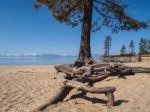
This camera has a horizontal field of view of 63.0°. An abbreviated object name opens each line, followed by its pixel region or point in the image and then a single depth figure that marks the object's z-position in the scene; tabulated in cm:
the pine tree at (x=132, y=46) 4540
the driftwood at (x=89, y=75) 382
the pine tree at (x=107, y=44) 3753
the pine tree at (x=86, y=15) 799
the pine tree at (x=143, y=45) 4472
